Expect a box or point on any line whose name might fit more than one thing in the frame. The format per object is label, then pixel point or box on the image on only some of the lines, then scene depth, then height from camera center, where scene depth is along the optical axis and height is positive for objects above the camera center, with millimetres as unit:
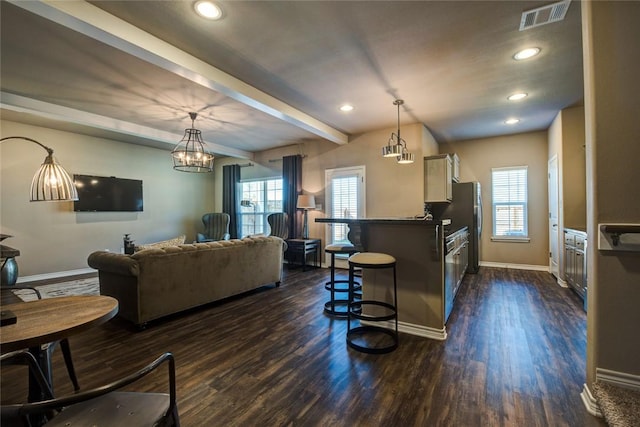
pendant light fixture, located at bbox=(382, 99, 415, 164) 3668 +794
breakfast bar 2705 -545
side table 5832 -805
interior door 4730 -150
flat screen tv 5625 +449
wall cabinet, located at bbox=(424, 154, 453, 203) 4863 +582
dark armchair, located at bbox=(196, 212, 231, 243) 7219 -317
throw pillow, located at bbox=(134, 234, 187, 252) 3897 -422
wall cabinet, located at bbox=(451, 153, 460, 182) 5375 +875
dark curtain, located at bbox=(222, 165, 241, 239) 7789 +549
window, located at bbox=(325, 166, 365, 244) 5785 +341
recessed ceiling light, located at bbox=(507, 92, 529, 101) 3803 +1575
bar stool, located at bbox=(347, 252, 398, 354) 2531 -1014
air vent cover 2168 +1578
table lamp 5922 +228
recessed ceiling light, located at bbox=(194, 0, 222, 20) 2177 +1631
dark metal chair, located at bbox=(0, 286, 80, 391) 1810 -957
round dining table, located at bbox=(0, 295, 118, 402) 1155 -492
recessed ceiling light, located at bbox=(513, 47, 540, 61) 2779 +1592
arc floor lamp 1879 +219
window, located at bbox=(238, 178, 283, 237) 7305 +281
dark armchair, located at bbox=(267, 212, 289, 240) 6359 -251
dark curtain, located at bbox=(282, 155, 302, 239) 6422 +526
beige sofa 2922 -719
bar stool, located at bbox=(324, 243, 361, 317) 3176 -1056
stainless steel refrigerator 5254 -22
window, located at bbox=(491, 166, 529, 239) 5742 +170
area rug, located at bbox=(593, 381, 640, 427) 1441 -1075
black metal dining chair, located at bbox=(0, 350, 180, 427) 1000 -780
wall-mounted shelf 1623 -166
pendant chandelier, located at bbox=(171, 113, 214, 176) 4370 +886
